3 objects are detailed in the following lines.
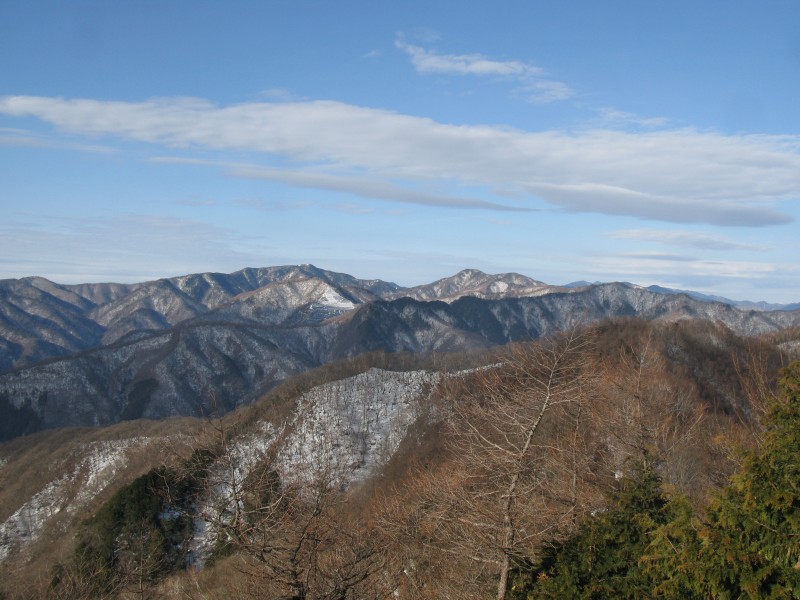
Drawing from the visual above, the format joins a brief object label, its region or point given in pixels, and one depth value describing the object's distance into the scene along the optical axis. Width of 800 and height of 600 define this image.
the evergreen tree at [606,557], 11.23
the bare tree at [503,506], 11.15
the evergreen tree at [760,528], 9.11
